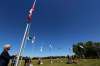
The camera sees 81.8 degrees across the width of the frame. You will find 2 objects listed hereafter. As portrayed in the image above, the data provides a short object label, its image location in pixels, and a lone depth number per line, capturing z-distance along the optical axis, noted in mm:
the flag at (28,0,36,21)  4674
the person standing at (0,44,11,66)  2632
